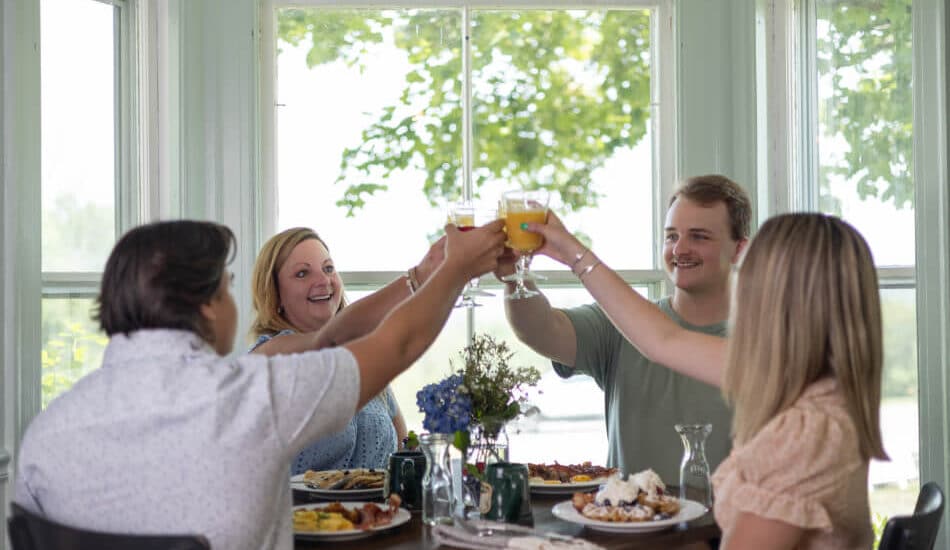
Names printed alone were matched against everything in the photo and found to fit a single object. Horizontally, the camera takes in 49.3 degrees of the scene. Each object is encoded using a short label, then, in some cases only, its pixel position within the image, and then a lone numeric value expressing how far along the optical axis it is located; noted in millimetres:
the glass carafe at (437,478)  2025
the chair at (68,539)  1366
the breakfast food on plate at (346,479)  2402
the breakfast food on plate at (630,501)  1991
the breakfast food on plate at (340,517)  1930
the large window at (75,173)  3172
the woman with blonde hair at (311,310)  2857
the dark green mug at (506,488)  2037
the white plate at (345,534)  1901
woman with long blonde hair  1511
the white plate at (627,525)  1941
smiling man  2670
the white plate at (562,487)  2342
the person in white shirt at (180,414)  1387
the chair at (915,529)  1671
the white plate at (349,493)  2352
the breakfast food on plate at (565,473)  2396
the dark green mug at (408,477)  2234
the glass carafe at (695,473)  2162
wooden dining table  1894
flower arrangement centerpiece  2025
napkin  1770
